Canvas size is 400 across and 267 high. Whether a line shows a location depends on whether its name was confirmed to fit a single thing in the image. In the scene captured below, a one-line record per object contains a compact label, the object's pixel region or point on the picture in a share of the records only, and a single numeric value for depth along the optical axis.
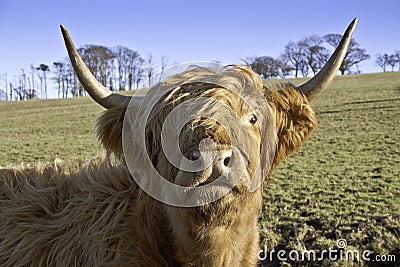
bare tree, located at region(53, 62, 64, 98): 63.15
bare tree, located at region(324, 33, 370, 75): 46.01
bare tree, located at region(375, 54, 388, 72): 61.21
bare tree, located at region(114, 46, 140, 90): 29.23
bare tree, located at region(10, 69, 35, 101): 70.50
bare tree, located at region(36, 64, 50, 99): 70.25
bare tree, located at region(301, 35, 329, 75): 30.05
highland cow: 2.44
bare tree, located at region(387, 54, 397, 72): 59.89
